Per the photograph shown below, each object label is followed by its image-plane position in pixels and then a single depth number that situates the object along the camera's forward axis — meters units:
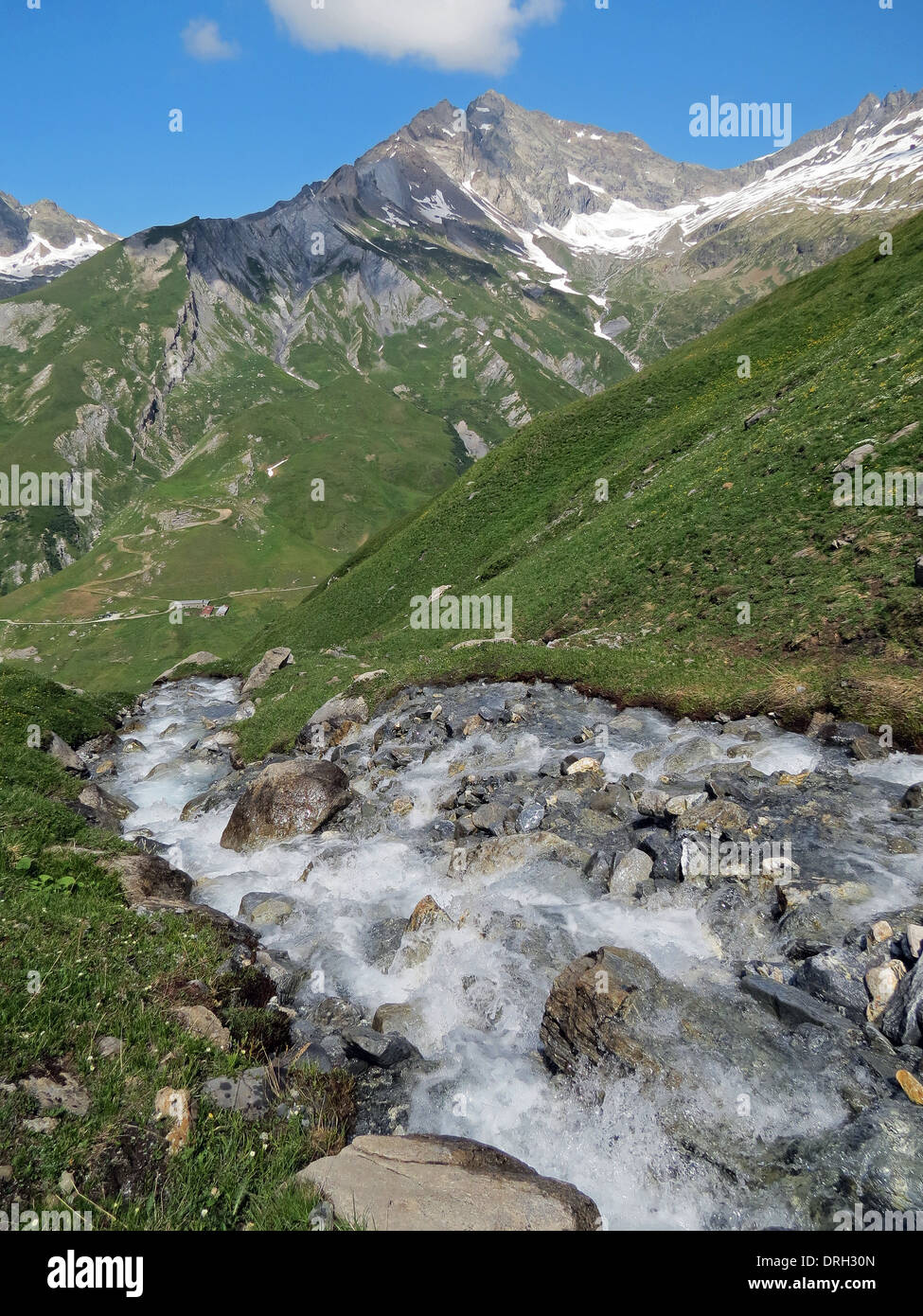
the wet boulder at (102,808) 22.17
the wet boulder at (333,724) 32.06
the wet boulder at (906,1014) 9.50
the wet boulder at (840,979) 10.40
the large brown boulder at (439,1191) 7.11
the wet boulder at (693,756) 20.83
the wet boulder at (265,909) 16.80
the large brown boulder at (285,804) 22.28
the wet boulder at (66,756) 31.40
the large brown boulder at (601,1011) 10.30
